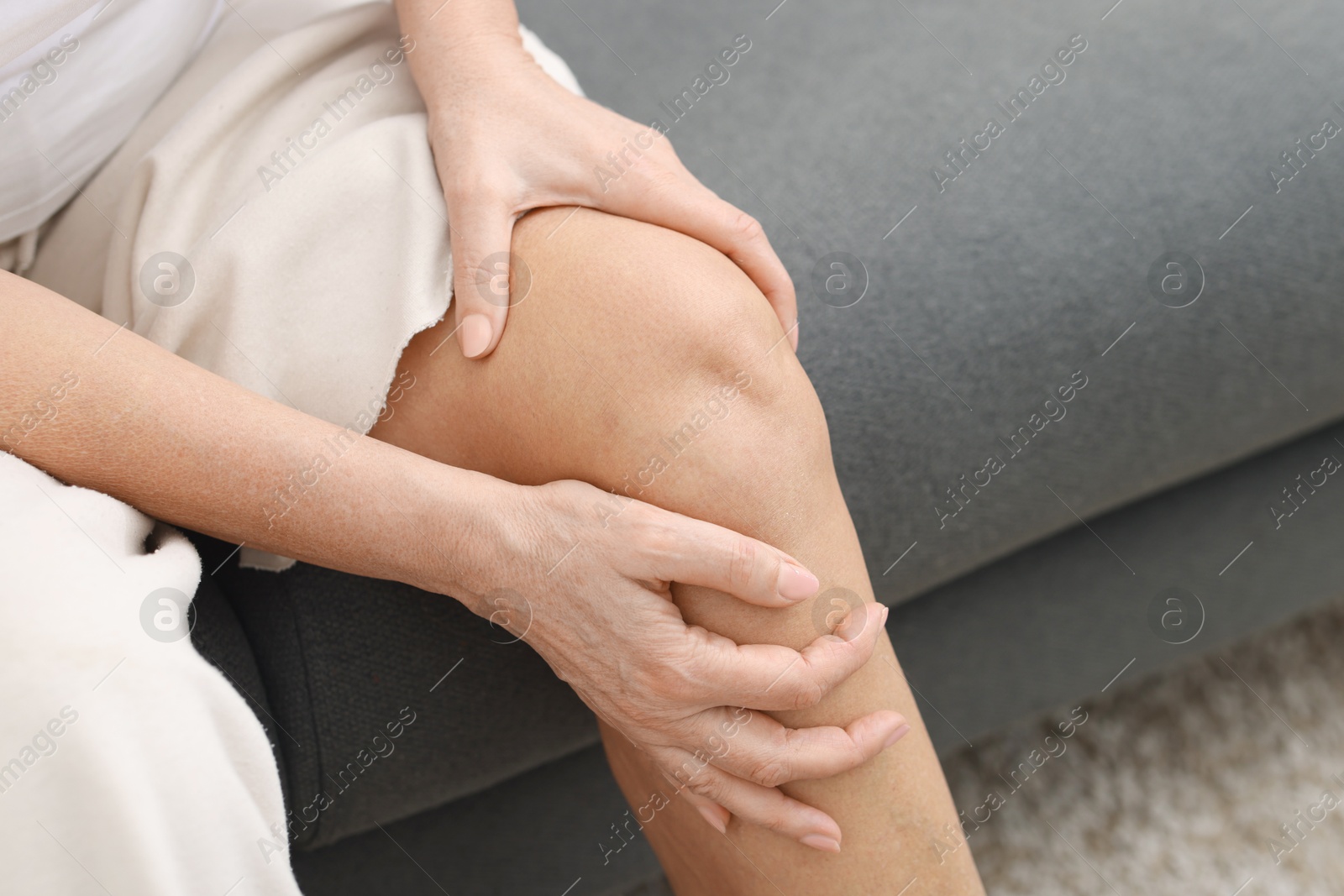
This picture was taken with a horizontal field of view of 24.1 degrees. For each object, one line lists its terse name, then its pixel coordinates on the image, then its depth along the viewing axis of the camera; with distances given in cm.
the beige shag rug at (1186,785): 133
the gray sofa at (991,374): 119
